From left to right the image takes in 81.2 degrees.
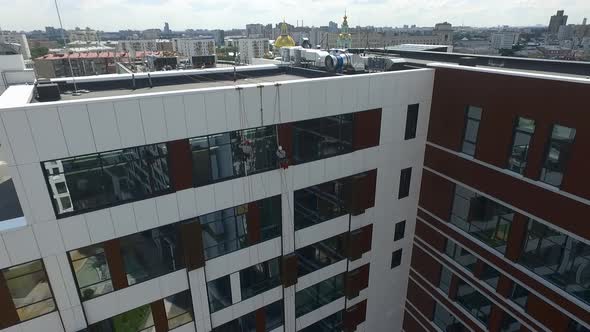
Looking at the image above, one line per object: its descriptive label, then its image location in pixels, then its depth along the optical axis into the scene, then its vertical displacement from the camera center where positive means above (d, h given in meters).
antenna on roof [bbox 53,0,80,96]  17.56 -2.23
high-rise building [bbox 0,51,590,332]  14.00 -7.75
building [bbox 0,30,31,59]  136.55 +0.78
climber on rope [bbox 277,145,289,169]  17.58 -5.90
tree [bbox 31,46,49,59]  177.00 -4.87
